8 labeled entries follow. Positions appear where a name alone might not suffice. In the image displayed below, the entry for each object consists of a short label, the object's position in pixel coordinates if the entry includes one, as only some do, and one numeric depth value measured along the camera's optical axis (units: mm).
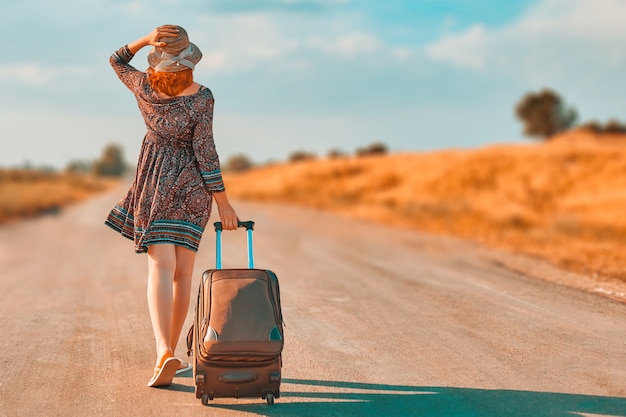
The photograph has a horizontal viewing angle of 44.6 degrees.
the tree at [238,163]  179125
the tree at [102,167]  196125
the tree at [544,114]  78625
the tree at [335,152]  103425
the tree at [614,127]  73688
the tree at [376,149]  97175
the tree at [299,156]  112450
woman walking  4418
